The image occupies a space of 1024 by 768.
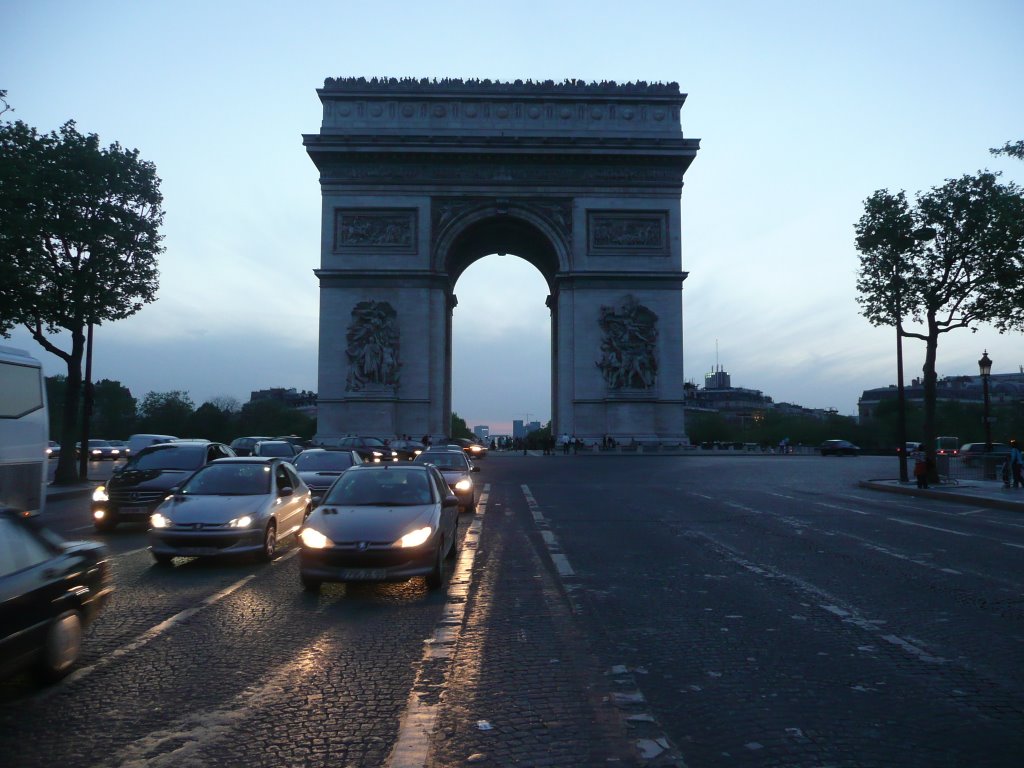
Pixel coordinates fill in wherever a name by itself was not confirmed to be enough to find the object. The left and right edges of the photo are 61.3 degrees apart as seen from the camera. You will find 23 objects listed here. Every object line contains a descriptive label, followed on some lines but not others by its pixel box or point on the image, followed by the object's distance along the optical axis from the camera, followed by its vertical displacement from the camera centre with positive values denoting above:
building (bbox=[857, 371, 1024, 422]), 145.50 +8.62
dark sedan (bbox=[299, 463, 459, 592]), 9.01 -1.06
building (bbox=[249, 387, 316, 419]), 167.32 +7.59
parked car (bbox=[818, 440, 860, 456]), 70.44 -0.70
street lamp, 33.28 +2.94
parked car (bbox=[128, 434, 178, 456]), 43.06 -0.32
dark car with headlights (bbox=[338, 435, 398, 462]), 33.50 -0.49
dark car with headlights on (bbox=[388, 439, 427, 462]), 37.81 -0.53
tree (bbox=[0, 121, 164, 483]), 24.81 +5.90
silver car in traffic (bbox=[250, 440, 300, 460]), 26.36 -0.41
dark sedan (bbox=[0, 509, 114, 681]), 5.19 -1.06
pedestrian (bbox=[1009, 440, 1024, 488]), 27.66 -0.70
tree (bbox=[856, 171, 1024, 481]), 28.64 +6.28
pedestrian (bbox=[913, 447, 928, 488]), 27.63 -1.03
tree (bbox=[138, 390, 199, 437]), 84.88 +1.84
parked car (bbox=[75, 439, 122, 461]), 54.56 -1.12
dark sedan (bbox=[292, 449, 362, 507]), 18.88 -0.67
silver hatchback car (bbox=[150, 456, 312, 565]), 11.07 -1.03
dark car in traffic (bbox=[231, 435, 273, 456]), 31.00 -0.39
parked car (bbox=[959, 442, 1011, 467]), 33.77 -0.57
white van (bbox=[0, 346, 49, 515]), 13.74 +0.03
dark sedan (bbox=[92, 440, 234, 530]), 15.50 -0.95
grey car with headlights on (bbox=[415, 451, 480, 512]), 18.56 -0.79
